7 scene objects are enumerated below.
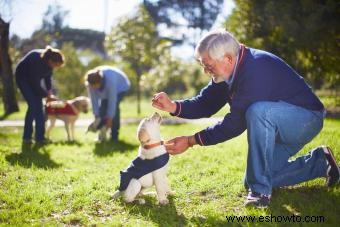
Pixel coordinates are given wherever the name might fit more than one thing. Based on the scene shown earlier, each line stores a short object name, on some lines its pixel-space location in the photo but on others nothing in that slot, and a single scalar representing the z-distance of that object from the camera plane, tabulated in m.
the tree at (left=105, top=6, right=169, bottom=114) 21.02
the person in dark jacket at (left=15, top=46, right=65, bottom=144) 9.21
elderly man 4.39
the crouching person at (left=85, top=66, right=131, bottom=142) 9.59
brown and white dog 10.48
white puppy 4.60
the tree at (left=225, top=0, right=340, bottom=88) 12.92
